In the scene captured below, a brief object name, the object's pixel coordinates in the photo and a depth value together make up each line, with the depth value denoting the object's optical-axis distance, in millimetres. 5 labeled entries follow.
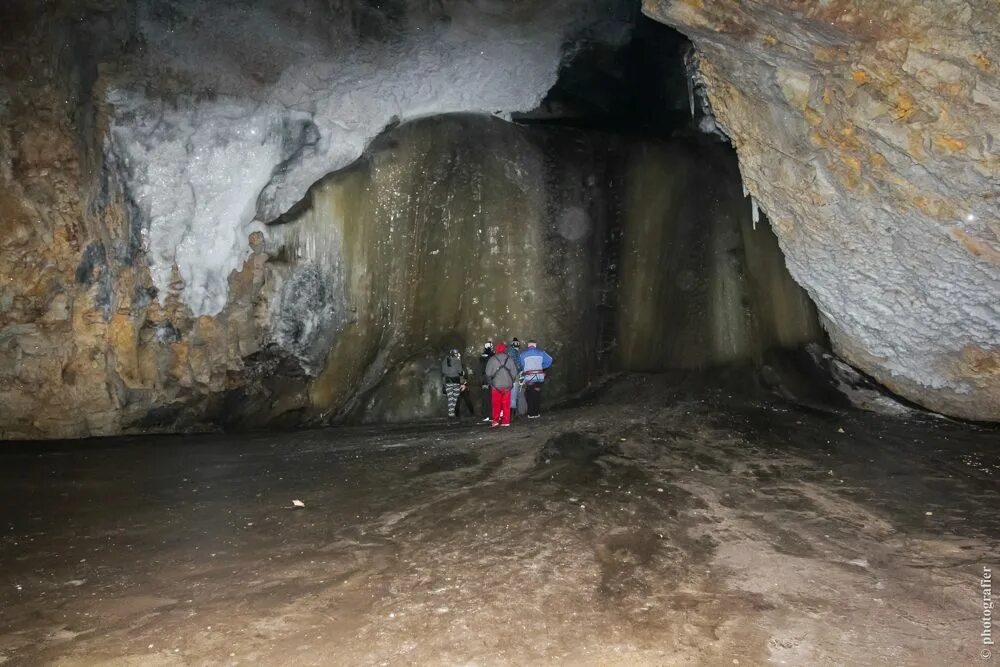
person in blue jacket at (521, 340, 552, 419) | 9852
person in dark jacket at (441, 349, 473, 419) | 10344
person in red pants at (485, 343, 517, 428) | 9148
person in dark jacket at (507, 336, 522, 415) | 10008
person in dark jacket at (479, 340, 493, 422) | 10533
